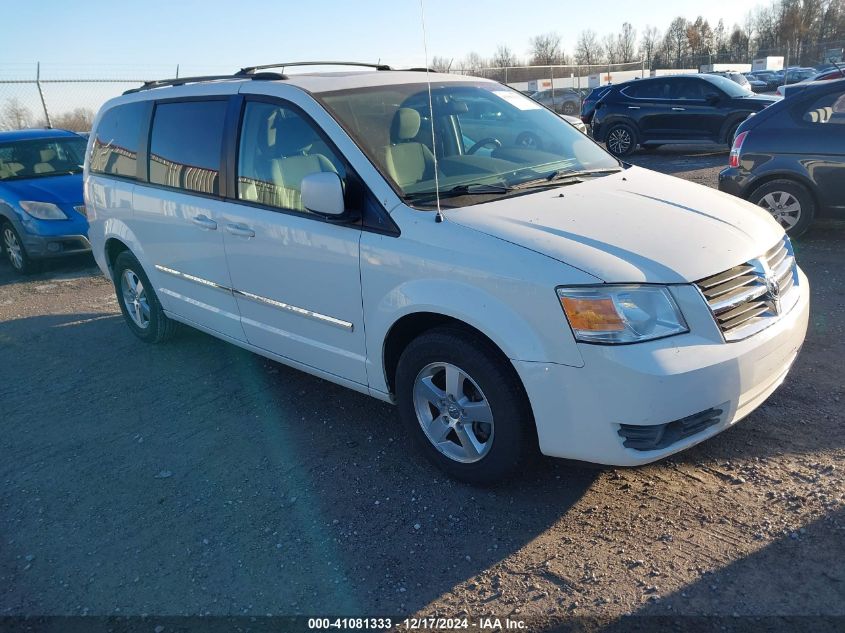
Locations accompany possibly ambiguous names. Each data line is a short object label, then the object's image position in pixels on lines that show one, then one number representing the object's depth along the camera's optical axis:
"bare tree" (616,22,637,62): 69.12
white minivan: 2.70
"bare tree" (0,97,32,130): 16.78
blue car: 8.20
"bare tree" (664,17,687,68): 74.89
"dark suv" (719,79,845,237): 6.47
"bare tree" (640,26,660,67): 69.62
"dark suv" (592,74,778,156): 13.71
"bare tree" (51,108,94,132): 17.33
